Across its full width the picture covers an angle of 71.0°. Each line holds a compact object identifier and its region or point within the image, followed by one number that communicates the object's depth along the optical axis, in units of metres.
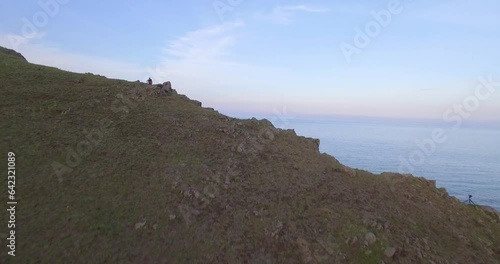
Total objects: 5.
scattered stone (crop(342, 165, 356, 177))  20.32
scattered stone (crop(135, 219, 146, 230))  14.84
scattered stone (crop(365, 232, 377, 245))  15.09
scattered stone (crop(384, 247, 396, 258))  14.69
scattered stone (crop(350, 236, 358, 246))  14.96
